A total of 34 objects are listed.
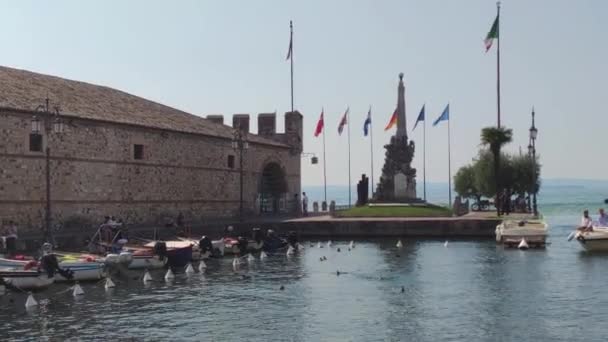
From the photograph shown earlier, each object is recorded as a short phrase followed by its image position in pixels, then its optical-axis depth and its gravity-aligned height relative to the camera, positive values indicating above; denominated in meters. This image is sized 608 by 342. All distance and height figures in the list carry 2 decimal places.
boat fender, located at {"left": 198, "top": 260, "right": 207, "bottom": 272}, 30.93 -2.64
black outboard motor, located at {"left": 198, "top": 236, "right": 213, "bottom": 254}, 34.55 -1.97
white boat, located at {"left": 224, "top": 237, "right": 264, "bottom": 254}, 37.12 -2.24
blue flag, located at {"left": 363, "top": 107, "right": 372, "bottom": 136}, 65.50 +6.05
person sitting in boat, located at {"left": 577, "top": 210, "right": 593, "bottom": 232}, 35.94 -1.24
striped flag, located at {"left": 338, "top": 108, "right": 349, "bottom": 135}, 65.00 +6.05
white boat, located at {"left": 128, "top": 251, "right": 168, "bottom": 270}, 30.22 -2.36
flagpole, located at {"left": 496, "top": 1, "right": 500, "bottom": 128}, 52.05 +7.75
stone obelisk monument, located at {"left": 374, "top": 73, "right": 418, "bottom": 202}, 57.19 +2.31
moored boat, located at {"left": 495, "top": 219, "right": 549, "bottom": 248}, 38.66 -1.84
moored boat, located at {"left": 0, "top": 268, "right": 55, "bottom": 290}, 23.66 -2.34
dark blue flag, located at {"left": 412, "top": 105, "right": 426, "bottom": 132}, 61.09 +6.26
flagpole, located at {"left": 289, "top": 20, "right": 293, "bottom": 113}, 66.50 +13.28
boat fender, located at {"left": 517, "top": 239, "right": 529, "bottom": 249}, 38.19 -2.29
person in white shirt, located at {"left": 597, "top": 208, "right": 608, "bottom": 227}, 36.66 -1.08
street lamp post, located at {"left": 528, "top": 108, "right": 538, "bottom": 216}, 48.28 +3.54
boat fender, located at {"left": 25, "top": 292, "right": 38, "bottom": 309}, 21.72 -2.79
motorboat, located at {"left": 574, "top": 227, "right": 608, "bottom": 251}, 35.03 -1.87
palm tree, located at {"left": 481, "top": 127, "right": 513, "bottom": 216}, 53.47 +3.98
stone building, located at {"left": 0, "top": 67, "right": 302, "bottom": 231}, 35.72 +2.20
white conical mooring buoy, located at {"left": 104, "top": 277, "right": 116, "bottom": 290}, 25.56 -2.72
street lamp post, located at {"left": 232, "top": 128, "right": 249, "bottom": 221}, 44.03 +3.21
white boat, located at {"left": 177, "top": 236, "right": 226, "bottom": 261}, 34.28 -2.18
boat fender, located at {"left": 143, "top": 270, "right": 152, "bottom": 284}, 27.38 -2.71
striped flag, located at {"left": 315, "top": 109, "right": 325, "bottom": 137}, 64.62 +5.80
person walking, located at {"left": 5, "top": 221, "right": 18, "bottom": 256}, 30.18 -1.58
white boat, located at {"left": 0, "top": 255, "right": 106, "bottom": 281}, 26.00 -2.23
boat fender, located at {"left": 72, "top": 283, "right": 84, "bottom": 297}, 24.03 -2.76
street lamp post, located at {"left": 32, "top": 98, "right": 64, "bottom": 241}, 27.67 +2.60
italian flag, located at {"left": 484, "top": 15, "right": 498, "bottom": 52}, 50.00 +10.13
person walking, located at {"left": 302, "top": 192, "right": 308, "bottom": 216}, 63.78 -0.45
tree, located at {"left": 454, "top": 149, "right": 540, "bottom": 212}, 71.94 +2.09
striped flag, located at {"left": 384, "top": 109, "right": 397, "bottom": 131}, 57.72 +5.49
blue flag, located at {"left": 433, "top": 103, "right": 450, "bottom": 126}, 61.12 +6.25
